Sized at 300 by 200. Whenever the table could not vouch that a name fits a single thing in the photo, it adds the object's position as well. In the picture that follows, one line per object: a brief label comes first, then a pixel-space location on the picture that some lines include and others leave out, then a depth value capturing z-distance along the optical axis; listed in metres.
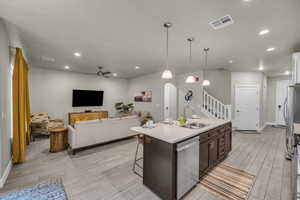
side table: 3.52
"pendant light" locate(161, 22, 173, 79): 2.68
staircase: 5.03
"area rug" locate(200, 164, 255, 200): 2.04
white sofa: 3.42
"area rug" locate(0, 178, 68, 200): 1.92
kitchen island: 1.79
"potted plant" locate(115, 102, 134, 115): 7.40
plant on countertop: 6.27
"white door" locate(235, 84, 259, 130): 5.84
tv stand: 6.21
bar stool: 2.62
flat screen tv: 6.41
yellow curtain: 2.76
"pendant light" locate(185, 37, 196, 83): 2.87
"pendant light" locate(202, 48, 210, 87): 3.73
